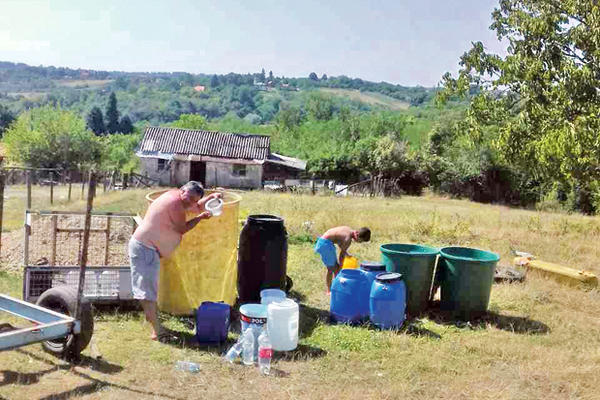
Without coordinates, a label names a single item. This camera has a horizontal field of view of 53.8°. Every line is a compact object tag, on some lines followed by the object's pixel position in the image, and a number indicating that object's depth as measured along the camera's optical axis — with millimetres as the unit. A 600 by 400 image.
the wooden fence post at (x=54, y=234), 7439
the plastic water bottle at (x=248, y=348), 5773
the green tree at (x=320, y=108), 110188
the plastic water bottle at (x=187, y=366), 5531
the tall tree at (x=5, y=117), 98000
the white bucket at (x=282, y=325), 6066
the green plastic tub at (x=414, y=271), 7395
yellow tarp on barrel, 6930
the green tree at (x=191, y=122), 75812
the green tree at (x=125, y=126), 116425
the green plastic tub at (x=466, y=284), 7340
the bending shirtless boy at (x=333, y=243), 8133
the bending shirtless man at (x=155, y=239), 6219
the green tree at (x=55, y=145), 49188
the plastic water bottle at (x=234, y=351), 5824
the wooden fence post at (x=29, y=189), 13442
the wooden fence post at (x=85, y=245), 5105
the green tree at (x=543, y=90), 9938
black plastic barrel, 7324
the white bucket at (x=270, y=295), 6801
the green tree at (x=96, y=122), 114875
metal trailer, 4812
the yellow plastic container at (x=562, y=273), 9461
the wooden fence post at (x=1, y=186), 5595
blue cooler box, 6180
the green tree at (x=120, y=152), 56656
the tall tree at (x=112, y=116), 116812
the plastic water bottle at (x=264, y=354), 5605
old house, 41844
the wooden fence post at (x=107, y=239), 7779
